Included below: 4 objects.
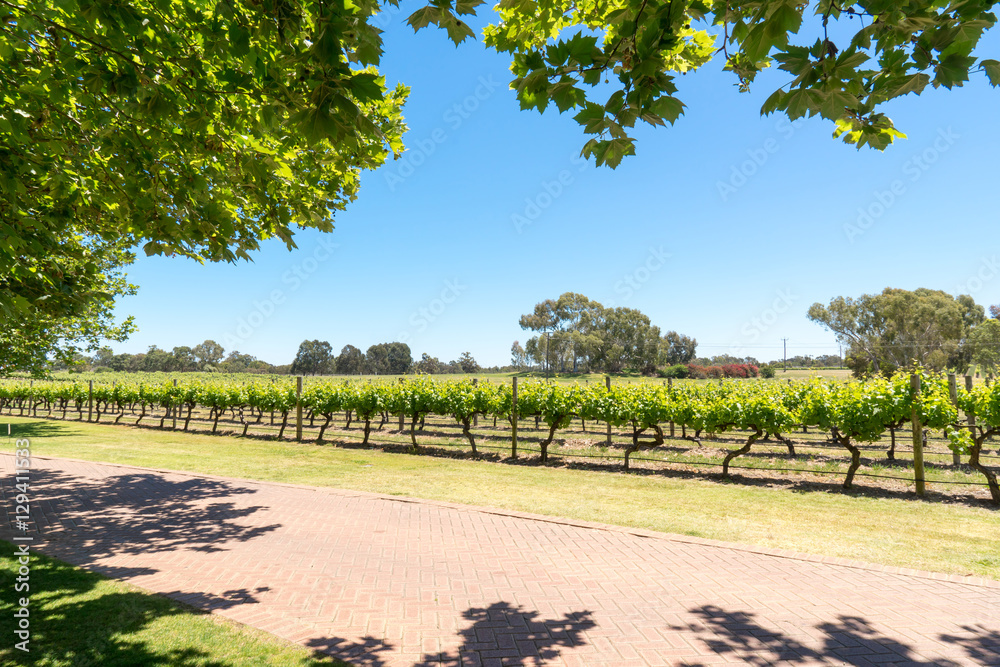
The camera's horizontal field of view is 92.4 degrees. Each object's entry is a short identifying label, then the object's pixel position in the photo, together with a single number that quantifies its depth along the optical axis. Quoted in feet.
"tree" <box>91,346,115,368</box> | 392.76
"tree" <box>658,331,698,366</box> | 313.48
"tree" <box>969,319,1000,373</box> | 164.66
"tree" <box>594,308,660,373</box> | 284.20
